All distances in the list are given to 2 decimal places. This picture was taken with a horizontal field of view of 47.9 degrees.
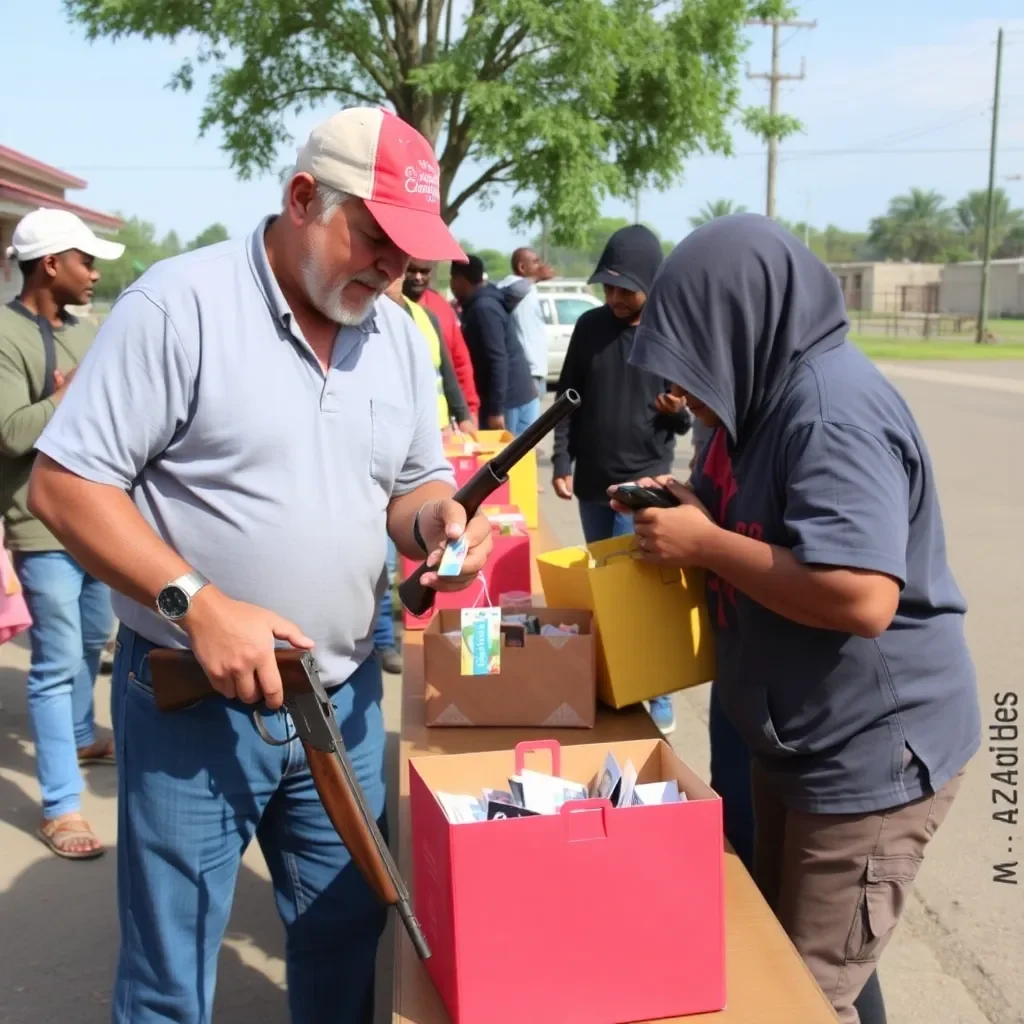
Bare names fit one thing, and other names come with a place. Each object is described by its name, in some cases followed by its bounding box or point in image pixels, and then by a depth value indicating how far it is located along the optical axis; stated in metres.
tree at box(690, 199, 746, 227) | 84.61
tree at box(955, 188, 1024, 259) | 97.00
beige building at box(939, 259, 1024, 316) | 67.00
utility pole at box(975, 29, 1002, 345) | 39.56
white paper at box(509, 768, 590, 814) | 1.95
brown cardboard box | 2.76
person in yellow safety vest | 5.78
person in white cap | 3.84
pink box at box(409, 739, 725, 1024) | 1.68
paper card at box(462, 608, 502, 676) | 2.55
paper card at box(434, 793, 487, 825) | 1.89
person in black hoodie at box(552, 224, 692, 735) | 4.62
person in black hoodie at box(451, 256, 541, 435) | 8.29
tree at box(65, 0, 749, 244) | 16.61
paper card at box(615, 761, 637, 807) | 1.90
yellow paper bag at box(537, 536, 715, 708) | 2.70
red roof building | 11.73
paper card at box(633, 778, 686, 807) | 1.90
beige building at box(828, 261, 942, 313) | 73.94
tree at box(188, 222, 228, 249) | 94.56
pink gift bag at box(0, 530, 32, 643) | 3.57
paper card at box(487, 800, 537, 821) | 1.84
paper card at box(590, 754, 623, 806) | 1.96
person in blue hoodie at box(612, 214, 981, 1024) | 1.89
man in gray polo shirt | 1.80
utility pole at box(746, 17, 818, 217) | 32.25
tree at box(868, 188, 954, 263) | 99.25
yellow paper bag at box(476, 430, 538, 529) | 4.86
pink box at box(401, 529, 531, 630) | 3.66
